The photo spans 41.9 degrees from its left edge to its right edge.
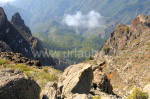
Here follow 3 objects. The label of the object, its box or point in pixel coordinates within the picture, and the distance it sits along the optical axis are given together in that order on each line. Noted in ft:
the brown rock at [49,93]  55.01
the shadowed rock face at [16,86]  35.75
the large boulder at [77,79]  66.54
